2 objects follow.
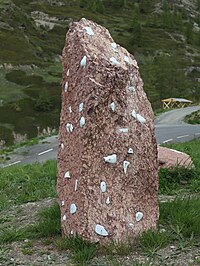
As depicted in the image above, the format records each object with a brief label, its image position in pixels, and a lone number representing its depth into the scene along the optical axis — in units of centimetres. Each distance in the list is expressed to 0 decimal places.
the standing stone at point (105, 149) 578
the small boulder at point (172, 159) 967
